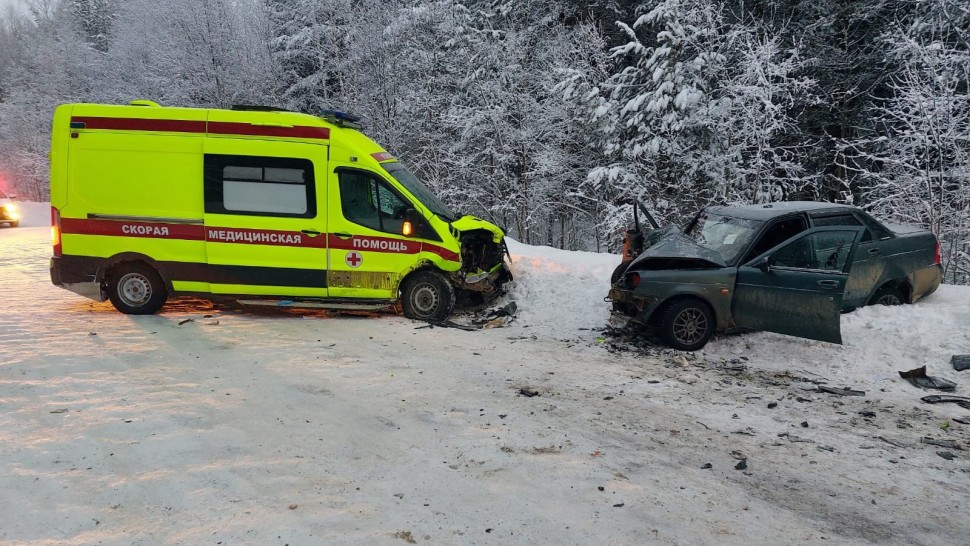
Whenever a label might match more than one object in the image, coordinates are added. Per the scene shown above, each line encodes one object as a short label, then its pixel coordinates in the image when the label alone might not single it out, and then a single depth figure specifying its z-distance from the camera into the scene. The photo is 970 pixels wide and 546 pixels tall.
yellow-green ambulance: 7.87
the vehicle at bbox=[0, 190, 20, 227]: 19.82
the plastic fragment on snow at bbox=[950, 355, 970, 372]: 6.35
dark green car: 6.82
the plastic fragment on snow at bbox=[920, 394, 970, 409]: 5.74
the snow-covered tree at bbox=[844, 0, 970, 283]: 12.73
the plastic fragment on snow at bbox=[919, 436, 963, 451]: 4.85
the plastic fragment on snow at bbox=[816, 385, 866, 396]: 5.99
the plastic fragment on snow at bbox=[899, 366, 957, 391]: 6.07
